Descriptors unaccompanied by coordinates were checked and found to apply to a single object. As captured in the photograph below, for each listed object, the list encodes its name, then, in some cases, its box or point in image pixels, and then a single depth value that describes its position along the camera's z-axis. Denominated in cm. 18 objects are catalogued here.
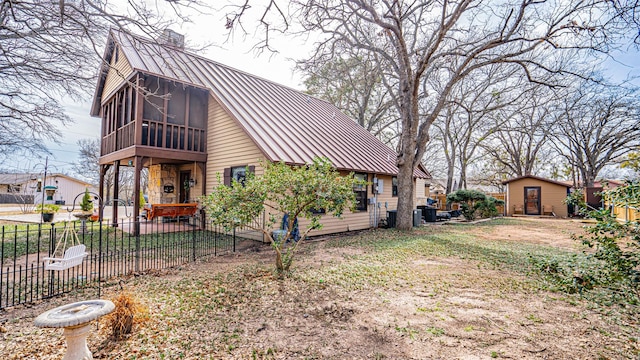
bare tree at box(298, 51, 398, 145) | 2156
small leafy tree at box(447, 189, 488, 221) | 1625
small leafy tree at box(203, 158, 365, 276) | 504
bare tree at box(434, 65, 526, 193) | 1939
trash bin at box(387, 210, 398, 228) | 1245
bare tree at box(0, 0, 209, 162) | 484
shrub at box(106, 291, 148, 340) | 319
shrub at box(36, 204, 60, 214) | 1289
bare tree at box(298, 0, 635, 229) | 874
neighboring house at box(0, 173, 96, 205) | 3111
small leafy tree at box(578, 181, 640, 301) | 238
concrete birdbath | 248
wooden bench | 1007
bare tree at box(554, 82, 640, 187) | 1866
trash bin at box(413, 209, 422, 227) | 1320
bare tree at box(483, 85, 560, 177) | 2119
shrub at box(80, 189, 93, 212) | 1069
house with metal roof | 933
